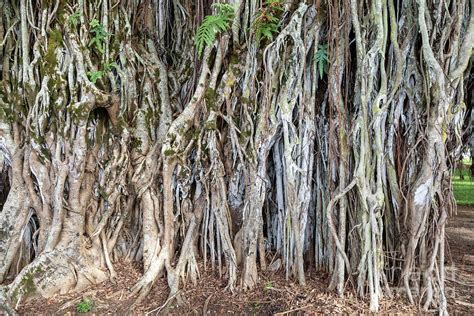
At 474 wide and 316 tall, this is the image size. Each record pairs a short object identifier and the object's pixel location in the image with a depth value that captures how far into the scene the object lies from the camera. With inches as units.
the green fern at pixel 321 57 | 115.6
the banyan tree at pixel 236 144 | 105.5
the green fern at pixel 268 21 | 113.3
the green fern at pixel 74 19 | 122.2
